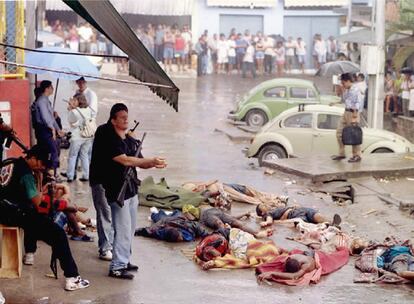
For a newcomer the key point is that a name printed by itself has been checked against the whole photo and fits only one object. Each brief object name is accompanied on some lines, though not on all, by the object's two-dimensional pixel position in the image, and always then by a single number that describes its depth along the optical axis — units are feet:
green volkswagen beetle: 90.58
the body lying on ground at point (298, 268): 34.12
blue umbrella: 50.96
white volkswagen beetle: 68.33
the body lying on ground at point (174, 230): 39.63
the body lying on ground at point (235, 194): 47.57
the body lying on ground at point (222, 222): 40.98
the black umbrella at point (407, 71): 95.55
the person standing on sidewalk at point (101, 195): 32.65
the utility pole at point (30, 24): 50.20
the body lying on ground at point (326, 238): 38.81
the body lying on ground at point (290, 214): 43.34
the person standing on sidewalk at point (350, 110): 59.98
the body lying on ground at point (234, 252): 35.88
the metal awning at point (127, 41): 29.27
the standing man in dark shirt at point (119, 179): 32.14
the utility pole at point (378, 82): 74.28
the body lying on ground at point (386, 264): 34.53
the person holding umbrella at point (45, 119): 48.06
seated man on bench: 30.86
